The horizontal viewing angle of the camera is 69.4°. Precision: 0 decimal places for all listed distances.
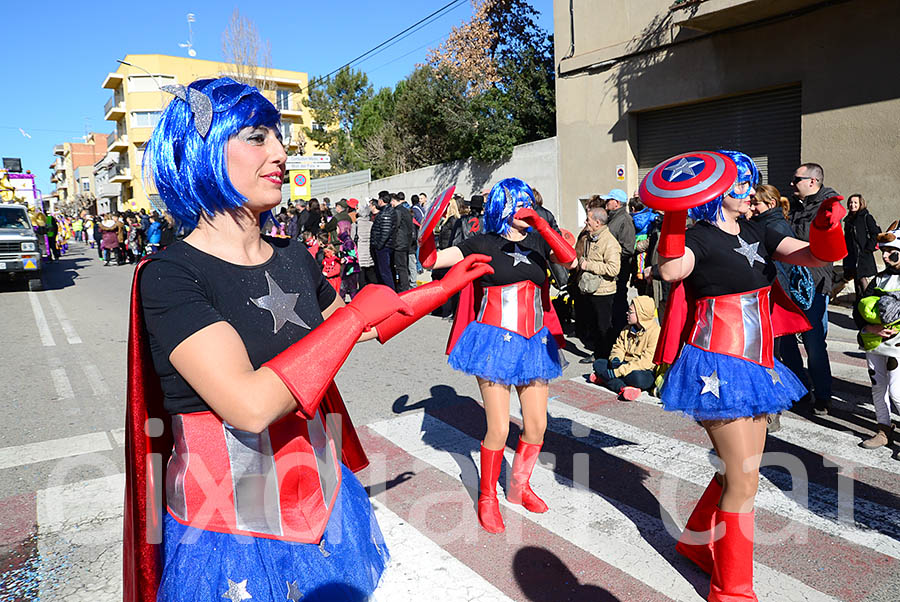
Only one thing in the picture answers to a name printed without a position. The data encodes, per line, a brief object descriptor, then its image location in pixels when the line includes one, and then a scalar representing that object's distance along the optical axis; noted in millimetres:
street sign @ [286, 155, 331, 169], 20766
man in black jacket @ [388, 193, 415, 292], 11930
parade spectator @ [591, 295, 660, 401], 6445
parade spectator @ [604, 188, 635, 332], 8102
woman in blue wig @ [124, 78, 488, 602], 1533
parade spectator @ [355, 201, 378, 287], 12562
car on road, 15211
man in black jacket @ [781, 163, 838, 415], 5652
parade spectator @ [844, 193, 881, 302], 7023
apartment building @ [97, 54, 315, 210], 51031
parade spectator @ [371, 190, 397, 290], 11852
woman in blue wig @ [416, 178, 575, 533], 3854
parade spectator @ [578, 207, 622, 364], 7477
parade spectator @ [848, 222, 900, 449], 4551
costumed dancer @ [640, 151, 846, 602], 2887
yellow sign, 21247
